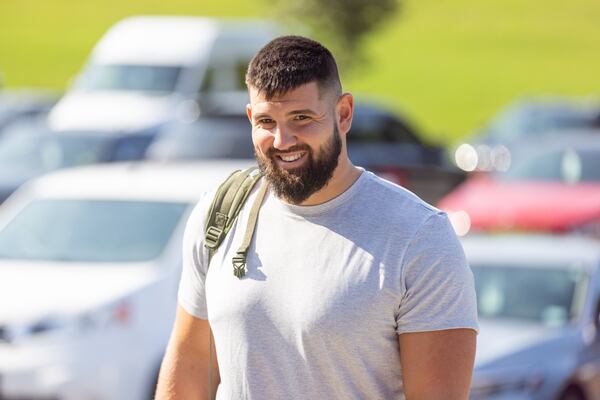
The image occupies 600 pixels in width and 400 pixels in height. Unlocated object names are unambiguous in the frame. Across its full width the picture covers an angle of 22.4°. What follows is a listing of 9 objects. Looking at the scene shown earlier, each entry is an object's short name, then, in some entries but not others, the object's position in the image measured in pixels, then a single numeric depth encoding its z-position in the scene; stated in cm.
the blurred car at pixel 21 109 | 2800
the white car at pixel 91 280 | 783
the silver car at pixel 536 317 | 786
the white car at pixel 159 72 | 2036
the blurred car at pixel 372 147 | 1412
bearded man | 316
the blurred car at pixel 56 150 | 1631
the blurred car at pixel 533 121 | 2744
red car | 1407
